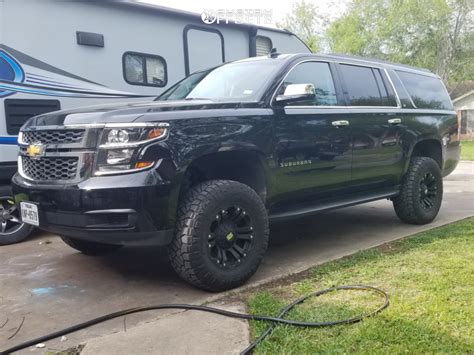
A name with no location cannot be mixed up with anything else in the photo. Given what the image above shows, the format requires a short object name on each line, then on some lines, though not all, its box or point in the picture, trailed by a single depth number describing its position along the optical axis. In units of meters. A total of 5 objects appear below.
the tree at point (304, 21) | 35.06
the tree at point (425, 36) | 27.12
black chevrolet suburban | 3.43
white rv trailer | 5.12
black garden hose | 2.98
